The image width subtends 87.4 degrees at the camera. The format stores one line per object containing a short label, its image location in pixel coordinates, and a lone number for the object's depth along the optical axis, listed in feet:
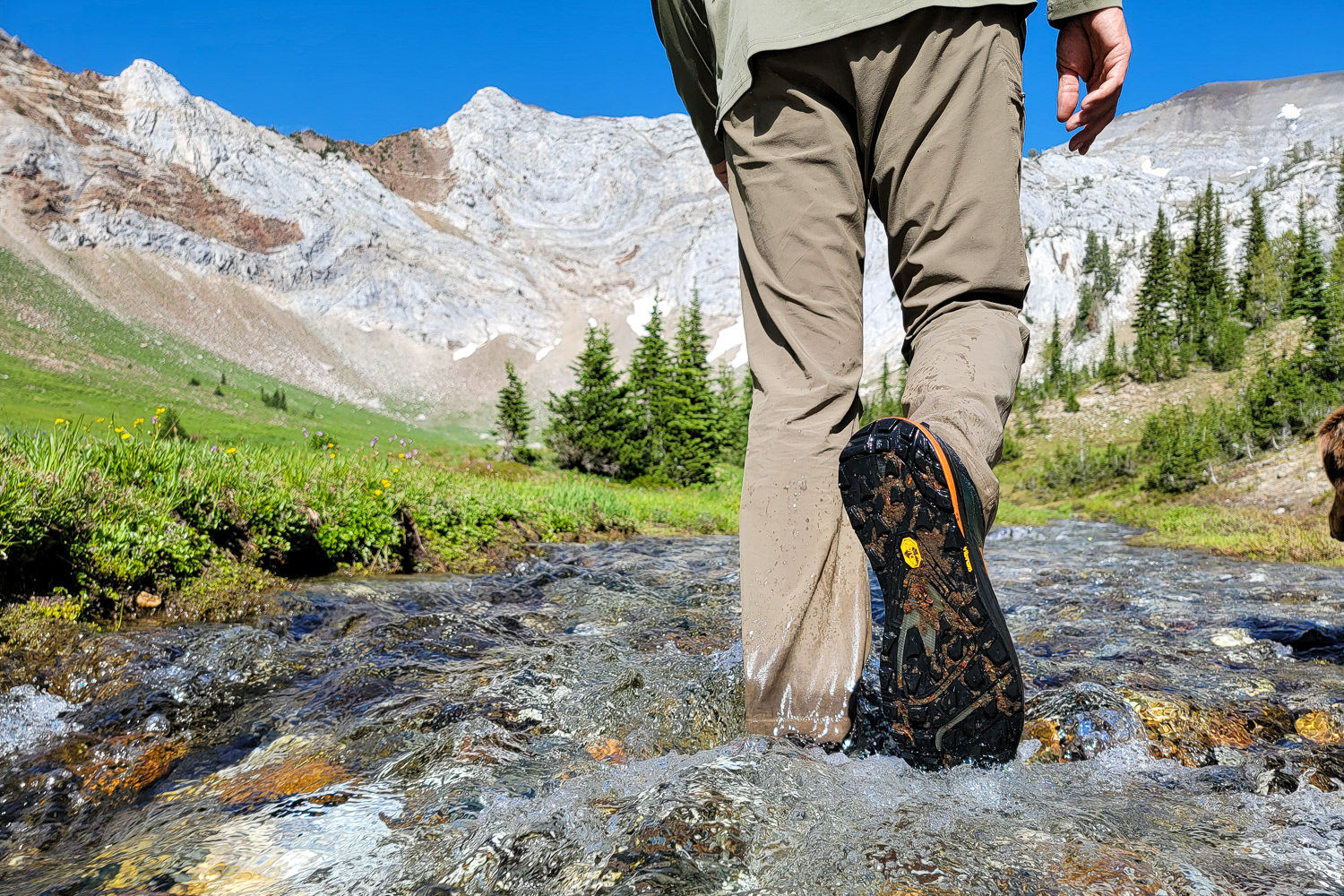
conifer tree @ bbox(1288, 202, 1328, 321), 140.77
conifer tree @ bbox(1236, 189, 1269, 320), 199.03
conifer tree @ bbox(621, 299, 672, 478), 83.97
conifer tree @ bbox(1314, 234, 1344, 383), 103.55
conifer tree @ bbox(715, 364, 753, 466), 127.11
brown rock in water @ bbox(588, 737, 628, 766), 5.57
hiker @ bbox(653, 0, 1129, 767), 4.33
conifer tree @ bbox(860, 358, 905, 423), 219.00
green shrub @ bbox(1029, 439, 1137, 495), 116.98
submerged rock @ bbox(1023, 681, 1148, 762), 5.53
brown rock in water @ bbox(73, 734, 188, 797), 5.59
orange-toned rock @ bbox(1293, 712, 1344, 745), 5.82
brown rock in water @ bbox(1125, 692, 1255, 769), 5.51
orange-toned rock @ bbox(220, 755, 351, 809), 5.01
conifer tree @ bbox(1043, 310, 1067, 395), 208.13
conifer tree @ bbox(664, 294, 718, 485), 86.02
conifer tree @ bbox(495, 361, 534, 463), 89.04
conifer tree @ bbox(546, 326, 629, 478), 82.28
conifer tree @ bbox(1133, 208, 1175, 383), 187.73
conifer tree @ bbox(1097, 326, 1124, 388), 186.60
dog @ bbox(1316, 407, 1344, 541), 11.05
